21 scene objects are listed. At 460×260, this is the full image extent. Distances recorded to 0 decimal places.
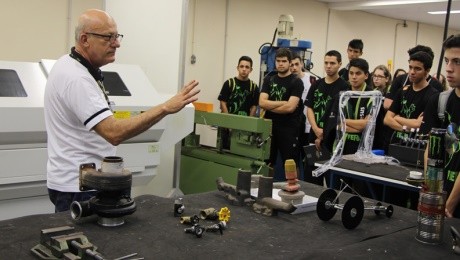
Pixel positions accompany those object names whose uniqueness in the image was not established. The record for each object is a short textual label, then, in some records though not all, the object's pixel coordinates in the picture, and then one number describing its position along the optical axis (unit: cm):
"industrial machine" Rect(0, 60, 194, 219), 255
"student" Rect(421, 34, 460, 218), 201
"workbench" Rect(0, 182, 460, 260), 137
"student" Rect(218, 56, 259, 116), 498
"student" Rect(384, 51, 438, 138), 329
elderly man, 175
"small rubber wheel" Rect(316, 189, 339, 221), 173
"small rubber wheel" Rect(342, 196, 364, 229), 166
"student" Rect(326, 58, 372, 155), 337
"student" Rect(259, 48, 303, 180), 425
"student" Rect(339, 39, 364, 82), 481
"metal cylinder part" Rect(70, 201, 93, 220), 152
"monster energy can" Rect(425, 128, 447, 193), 154
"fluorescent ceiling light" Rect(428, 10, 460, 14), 775
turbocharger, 151
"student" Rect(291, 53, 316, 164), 475
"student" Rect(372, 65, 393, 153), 362
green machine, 386
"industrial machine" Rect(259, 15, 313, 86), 494
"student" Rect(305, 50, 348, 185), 400
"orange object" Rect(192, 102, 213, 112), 434
